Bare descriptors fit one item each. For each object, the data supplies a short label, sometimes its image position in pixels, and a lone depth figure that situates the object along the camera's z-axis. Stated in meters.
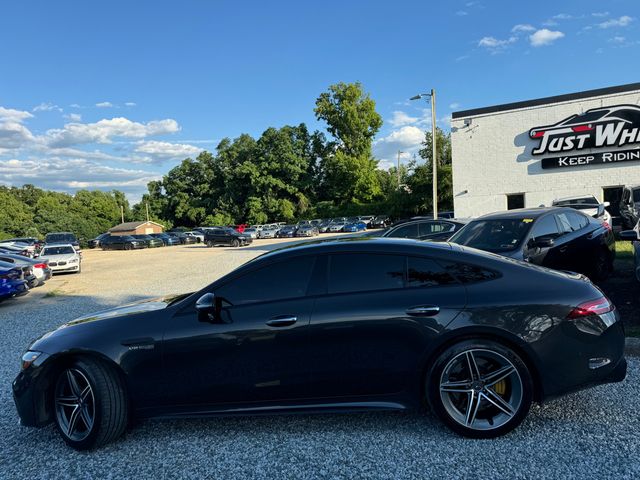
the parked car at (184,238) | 54.19
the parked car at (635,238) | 5.96
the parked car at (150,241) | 47.10
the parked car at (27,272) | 11.09
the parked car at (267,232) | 53.84
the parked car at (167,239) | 50.79
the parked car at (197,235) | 55.34
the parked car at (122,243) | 45.41
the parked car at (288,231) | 51.06
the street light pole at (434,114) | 25.19
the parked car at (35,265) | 13.12
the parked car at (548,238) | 6.99
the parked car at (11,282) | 10.44
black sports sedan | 3.23
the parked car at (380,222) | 51.59
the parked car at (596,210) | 10.91
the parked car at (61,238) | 36.44
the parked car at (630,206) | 11.72
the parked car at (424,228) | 12.20
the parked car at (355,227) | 50.19
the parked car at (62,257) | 19.97
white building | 20.77
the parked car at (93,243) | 56.44
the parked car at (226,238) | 38.73
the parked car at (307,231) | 49.47
